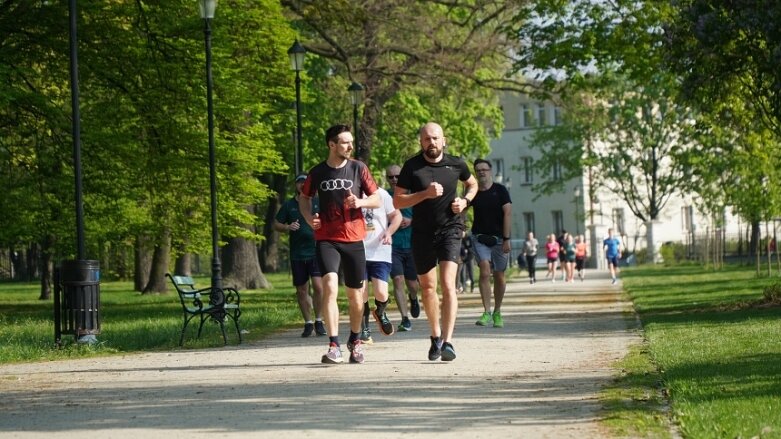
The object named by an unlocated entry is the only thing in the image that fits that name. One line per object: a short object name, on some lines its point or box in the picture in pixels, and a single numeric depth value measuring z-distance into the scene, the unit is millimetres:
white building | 92625
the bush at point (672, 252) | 71125
